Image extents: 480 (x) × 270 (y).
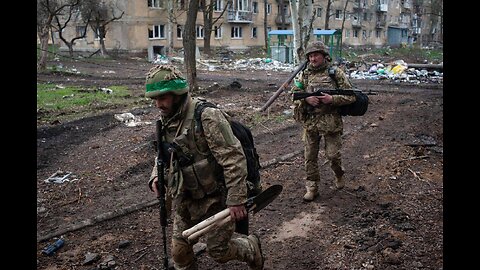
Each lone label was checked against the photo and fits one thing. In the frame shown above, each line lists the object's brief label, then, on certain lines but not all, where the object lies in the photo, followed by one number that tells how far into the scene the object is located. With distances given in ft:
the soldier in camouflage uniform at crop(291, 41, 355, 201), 17.17
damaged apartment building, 114.21
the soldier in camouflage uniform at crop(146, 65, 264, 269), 10.23
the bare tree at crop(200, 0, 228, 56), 112.09
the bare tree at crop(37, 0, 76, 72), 66.54
